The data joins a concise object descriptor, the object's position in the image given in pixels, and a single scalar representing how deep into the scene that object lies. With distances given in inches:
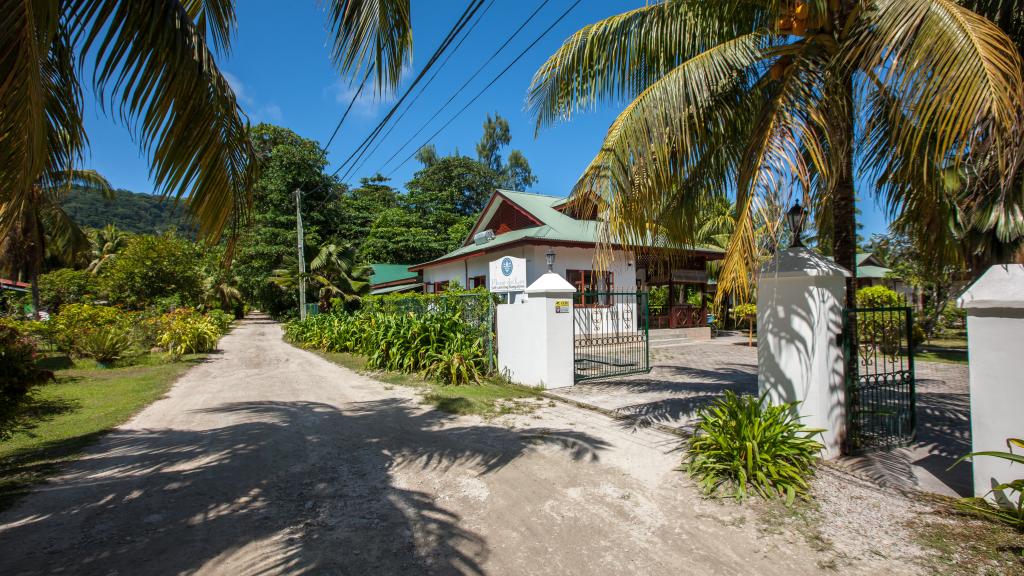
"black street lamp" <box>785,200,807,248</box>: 194.0
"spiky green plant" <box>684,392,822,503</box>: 165.2
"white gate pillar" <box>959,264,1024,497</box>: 137.8
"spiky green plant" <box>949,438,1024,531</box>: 131.0
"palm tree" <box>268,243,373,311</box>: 909.2
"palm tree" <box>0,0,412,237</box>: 106.7
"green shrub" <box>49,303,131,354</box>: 502.3
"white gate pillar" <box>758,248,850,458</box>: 183.8
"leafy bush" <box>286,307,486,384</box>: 378.0
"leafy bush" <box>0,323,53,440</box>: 237.8
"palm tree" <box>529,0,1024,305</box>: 143.2
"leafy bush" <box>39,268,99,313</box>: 1031.6
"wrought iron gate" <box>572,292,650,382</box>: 413.4
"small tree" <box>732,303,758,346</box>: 695.7
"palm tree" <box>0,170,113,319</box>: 545.6
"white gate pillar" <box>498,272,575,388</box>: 344.5
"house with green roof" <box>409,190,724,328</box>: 676.1
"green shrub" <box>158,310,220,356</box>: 573.3
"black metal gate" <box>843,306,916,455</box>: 194.9
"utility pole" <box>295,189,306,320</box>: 824.9
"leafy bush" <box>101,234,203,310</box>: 987.9
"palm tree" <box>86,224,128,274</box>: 1553.9
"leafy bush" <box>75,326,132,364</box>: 481.7
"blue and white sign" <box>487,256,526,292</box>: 498.0
